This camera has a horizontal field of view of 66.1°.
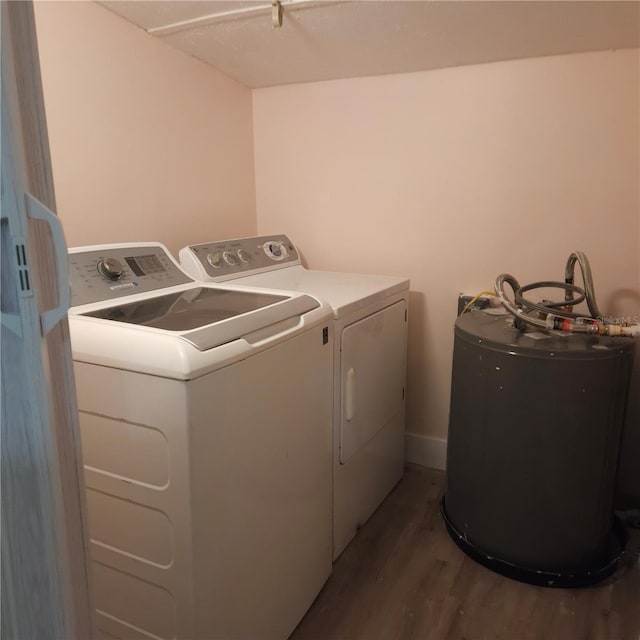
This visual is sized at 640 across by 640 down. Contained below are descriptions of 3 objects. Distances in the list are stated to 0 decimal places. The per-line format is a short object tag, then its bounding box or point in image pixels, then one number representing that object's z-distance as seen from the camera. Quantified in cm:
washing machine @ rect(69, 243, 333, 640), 100
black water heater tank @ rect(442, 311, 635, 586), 151
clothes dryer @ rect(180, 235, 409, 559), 163
